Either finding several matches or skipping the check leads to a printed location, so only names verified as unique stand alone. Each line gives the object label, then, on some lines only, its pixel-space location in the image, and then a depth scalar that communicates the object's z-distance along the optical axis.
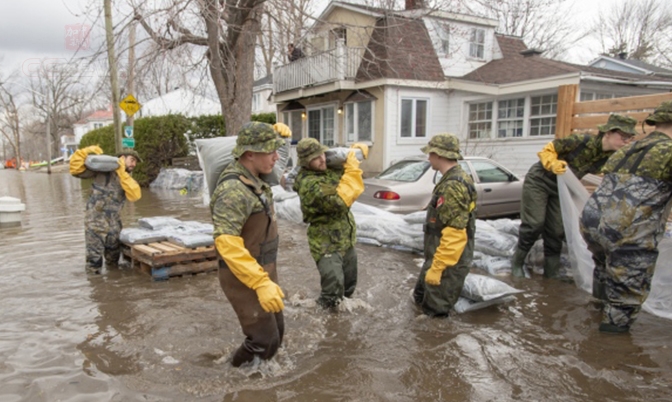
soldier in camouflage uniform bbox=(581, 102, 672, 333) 3.52
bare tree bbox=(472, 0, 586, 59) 26.36
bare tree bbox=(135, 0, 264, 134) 8.09
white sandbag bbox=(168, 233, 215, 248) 5.67
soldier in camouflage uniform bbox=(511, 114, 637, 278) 5.04
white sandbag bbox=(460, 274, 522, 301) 4.21
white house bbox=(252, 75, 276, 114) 31.34
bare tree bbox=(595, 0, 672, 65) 28.72
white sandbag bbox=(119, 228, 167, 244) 5.88
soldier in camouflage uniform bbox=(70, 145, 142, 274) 5.60
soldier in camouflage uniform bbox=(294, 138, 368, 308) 3.92
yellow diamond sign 12.95
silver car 7.84
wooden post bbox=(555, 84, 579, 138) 6.20
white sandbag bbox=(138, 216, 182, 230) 6.55
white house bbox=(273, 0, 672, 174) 13.81
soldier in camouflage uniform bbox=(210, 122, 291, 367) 2.59
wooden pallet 5.37
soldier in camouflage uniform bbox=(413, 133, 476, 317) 3.70
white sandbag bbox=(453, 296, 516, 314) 4.27
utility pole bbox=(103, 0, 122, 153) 9.02
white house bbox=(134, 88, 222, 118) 38.22
